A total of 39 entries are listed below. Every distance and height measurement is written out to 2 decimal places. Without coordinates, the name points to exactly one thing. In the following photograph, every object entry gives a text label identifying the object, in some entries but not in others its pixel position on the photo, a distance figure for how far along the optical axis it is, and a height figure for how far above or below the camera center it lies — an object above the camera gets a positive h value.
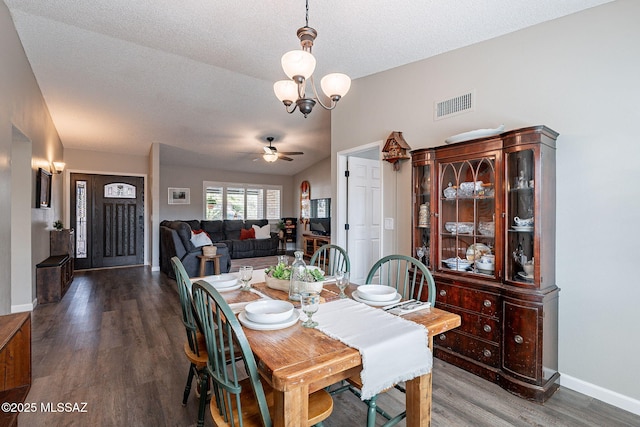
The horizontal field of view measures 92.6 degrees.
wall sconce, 5.26 +0.83
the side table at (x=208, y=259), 5.29 -0.84
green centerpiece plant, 1.83 -0.39
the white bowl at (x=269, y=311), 1.35 -0.46
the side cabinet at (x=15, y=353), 1.67 -0.86
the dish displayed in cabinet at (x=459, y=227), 2.56 -0.12
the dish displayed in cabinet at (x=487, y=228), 2.40 -0.12
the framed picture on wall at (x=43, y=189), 4.09 +0.35
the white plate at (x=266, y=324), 1.33 -0.49
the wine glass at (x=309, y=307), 1.37 -0.42
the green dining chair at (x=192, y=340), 1.65 -0.73
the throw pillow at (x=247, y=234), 8.61 -0.57
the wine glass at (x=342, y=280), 1.84 -0.41
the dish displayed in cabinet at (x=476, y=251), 2.47 -0.31
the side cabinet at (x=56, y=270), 4.11 -0.80
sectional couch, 5.34 -0.66
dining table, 1.05 -0.53
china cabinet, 2.09 -0.31
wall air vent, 2.73 +1.00
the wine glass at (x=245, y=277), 1.96 -0.41
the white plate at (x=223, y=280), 1.96 -0.45
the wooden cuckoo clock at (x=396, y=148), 3.21 +0.70
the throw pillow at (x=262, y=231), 8.77 -0.50
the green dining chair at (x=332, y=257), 2.54 -0.38
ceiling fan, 5.99 +1.17
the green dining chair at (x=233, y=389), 1.09 -0.67
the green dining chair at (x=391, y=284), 1.52 -0.71
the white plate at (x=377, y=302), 1.69 -0.49
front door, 6.47 -0.12
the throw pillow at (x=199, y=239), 5.46 -0.46
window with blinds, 8.80 +0.39
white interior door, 4.15 -0.02
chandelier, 1.83 +0.89
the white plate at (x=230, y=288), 1.92 -0.47
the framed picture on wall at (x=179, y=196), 8.16 +0.48
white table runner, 1.20 -0.53
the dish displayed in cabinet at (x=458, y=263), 2.55 -0.42
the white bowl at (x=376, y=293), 1.72 -0.47
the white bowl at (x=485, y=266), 2.40 -0.41
